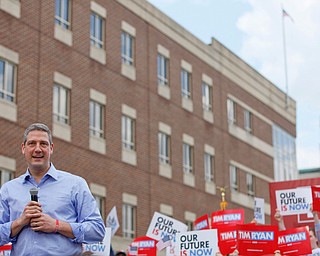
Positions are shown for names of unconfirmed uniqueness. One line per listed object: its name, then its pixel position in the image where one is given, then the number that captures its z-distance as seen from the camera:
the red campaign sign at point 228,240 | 15.21
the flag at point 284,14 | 49.97
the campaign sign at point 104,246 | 14.05
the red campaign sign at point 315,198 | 14.65
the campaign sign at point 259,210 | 17.75
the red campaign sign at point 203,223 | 16.50
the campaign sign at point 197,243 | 12.85
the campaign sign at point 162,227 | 16.89
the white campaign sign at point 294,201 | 16.31
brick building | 26.94
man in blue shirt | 4.72
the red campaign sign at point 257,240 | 13.55
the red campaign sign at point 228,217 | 16.75
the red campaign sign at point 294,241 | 13.48
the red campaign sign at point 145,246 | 16.64
